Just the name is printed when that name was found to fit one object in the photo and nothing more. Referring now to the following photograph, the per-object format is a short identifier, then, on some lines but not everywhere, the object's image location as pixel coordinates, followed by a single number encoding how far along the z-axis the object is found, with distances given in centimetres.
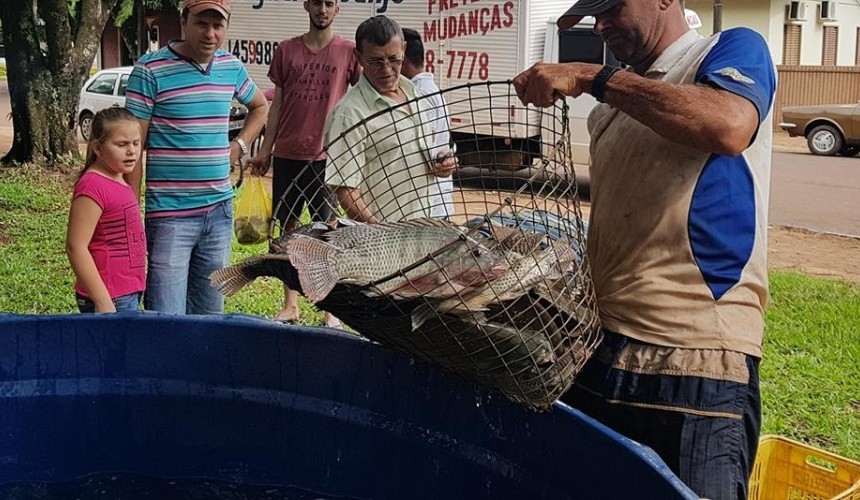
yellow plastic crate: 330
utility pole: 1497
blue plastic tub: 276
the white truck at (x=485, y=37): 1312
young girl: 389
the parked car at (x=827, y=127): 1713
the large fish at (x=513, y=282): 199
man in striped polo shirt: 432
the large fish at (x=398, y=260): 201
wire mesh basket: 202
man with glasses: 427
